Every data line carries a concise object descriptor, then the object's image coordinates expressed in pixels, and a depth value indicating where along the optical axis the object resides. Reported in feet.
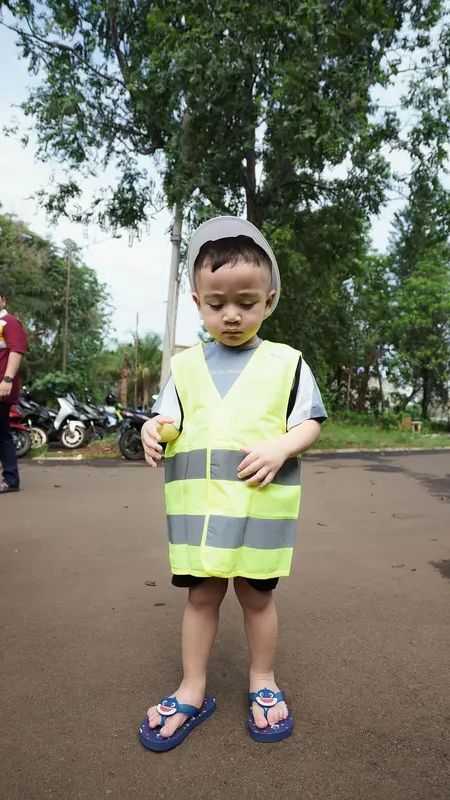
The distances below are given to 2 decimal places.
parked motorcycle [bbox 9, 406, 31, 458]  31.91
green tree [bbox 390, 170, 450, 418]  96.84
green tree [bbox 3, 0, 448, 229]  31.04
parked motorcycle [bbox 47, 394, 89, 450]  37.17
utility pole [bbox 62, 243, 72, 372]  75.05
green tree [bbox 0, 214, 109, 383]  82.38
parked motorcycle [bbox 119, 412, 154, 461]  32.55
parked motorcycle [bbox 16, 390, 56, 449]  35.68
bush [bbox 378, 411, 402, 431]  74.28
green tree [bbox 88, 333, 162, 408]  122.27
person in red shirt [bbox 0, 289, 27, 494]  18.69
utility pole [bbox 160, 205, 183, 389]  38.86
